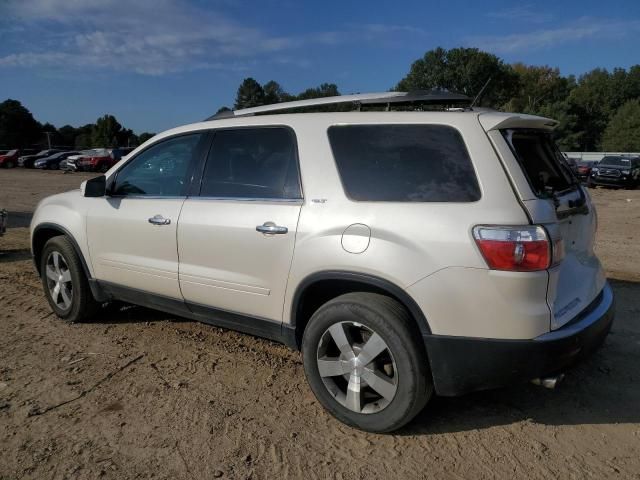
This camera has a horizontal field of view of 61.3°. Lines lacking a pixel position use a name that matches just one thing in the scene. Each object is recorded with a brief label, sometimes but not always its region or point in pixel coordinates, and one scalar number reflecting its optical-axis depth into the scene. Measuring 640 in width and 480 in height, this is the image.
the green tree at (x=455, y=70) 65.56
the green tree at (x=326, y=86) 54.84
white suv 2.64
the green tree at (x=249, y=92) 71.50
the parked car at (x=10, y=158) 42.50
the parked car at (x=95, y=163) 35.94
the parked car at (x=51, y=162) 40.88
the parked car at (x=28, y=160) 43.00
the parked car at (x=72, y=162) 36.34
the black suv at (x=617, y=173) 24.89
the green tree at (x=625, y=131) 57.84
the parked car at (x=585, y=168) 28.06
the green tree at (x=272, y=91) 73.95
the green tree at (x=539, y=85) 80.00
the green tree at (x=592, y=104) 73.44
